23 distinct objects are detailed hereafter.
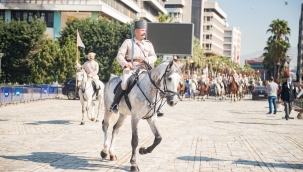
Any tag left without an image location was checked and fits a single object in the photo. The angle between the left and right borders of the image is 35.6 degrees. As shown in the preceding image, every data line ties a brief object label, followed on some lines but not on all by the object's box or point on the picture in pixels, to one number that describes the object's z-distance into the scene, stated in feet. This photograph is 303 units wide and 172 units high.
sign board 138.92
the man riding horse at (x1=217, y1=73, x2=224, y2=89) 136.46
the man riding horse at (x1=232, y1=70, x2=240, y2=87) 129.49
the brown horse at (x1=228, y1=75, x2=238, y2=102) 129.89
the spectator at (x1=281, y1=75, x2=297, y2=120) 73.56
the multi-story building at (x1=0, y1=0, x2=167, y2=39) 207.31
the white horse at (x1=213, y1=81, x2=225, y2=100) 137.59
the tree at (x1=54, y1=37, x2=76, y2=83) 145.69
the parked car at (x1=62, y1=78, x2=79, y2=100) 120.57
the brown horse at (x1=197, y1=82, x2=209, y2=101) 133.80
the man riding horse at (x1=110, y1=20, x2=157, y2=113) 30.12
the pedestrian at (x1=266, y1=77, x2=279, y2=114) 83.78
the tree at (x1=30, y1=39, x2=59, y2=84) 147.64
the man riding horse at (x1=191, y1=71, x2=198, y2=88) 140.16
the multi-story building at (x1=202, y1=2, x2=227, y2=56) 518.78
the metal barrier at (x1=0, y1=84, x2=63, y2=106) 87.30
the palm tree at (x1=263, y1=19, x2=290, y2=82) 258.98
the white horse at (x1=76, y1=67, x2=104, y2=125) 56.49
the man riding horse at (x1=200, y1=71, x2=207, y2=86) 134.00
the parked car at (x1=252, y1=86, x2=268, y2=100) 156.79
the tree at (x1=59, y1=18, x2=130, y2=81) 187.32
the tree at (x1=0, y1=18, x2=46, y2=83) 178.60
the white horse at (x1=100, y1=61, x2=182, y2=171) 26.45
